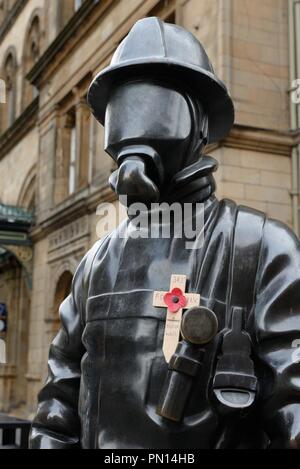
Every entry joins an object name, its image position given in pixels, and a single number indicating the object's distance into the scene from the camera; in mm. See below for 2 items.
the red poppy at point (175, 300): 1880
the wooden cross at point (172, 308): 1857
